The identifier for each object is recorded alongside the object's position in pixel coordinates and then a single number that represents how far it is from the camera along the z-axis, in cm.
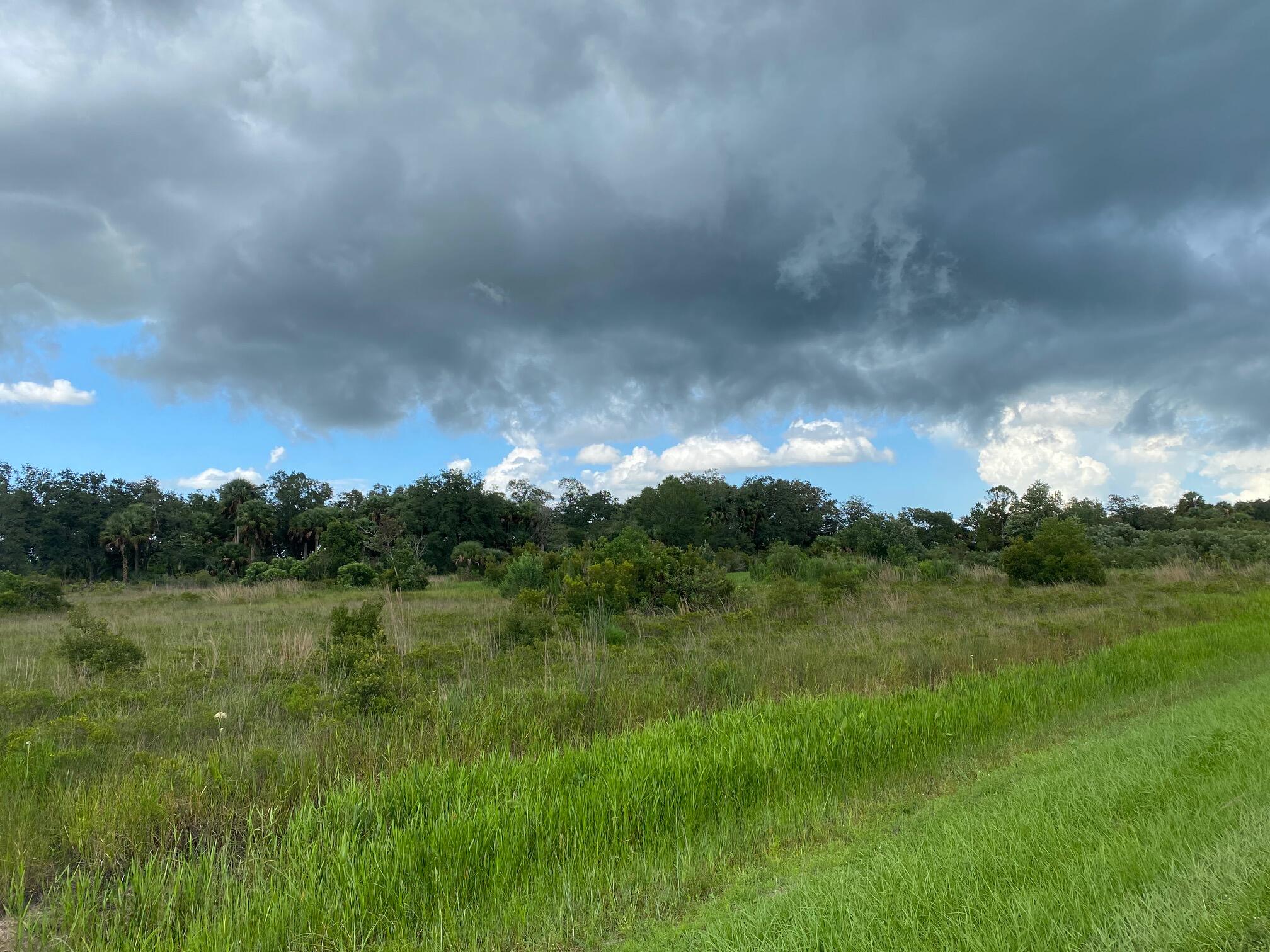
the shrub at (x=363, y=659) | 744
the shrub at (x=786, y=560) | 3000
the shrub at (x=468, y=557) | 4172
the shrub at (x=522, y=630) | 1227
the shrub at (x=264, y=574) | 3881
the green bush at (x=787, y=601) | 1638
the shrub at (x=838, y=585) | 1866
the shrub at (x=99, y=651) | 958
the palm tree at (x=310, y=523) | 5606
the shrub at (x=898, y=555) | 3253
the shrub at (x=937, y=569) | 2791
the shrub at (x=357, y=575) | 3206
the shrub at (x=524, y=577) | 2185
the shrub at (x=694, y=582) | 1819
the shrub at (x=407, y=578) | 3056
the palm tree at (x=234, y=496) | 5941
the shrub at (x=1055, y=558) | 2433
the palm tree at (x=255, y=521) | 5456
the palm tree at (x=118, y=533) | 5334
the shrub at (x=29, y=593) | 2167
